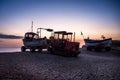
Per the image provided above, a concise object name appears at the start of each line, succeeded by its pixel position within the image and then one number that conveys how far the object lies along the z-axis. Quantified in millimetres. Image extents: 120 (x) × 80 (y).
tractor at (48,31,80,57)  12116
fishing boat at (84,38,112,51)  19566
